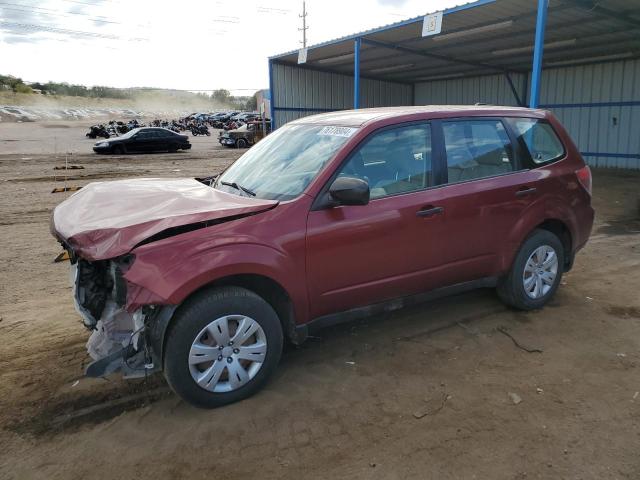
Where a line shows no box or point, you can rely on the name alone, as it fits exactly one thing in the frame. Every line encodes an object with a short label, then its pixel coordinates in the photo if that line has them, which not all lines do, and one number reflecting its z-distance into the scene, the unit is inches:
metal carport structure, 473.1
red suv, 114.7
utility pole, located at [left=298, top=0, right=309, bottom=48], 2440.0
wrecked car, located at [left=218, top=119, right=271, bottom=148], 1095.6
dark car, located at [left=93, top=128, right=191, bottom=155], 886.6
